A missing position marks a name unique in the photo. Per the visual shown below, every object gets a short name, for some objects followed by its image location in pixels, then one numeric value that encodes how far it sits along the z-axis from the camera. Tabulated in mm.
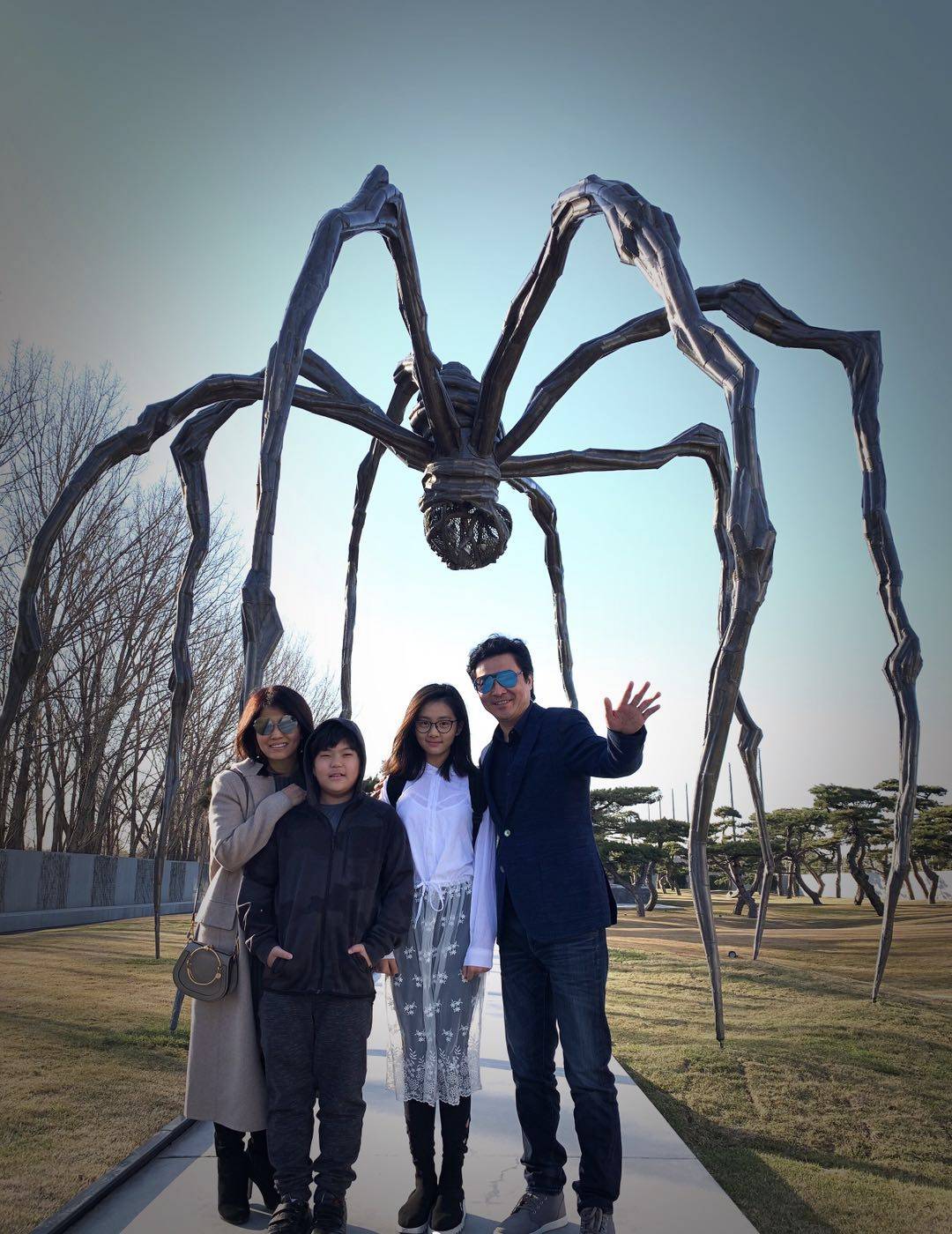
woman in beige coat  2008
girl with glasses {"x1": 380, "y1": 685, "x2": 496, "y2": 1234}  2000
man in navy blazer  1937
